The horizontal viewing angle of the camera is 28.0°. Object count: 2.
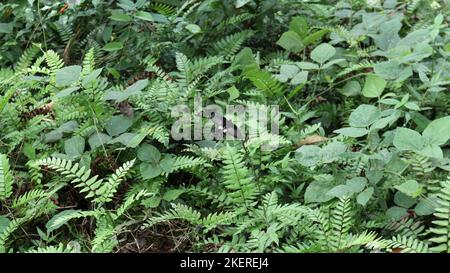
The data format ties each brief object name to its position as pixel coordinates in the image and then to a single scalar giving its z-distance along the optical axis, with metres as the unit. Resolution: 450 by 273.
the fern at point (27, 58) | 2.27
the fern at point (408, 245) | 1.58
